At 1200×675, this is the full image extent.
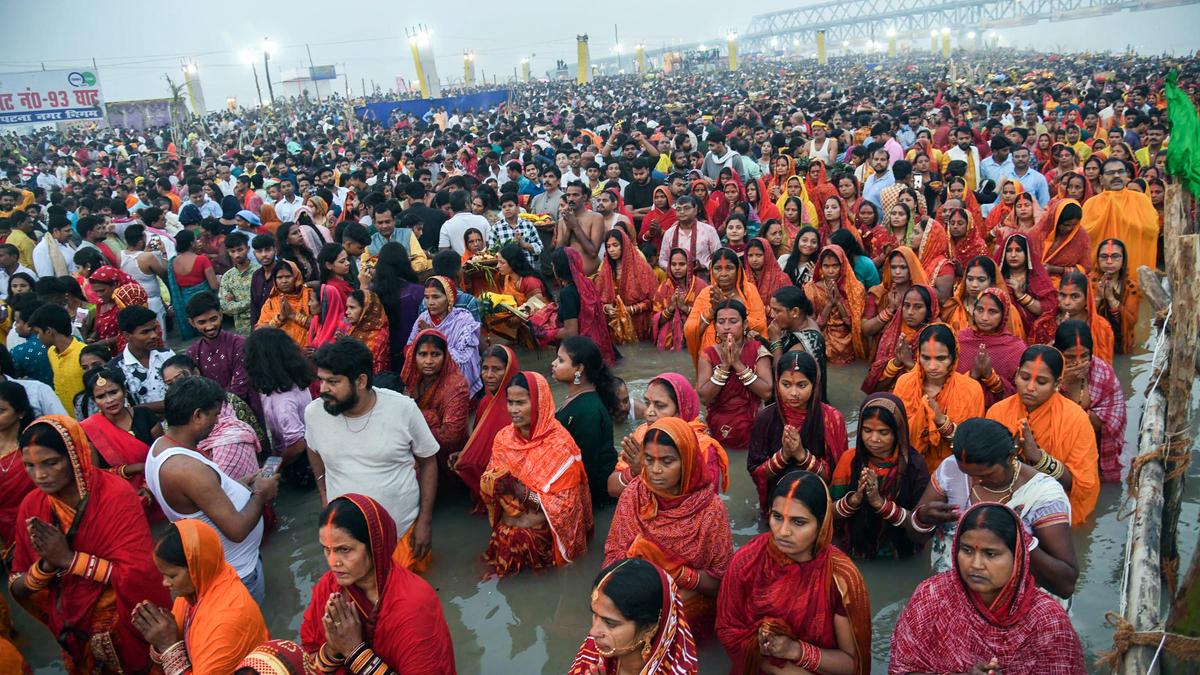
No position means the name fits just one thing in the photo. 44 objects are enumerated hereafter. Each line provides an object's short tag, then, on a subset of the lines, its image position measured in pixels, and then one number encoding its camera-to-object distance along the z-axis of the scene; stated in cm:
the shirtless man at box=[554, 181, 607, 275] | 723
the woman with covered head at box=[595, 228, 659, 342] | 703
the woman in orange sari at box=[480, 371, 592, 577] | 364
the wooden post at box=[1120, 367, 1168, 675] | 238
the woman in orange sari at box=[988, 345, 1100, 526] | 357
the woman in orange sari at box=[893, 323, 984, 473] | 393
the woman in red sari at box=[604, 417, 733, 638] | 291
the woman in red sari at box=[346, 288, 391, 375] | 530
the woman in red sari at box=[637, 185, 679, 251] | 831
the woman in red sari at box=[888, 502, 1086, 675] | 228
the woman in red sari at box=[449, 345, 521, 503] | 406
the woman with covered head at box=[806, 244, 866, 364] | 580
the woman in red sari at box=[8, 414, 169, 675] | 290
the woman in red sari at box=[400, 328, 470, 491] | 431
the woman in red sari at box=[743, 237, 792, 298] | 602
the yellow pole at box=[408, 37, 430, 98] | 3359
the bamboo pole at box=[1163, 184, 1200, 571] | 324
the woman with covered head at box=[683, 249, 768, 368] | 534
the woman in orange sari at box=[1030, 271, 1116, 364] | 493
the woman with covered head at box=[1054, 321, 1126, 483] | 402
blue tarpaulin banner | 2988
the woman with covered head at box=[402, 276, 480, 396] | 514
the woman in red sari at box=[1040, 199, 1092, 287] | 625
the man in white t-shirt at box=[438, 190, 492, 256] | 739
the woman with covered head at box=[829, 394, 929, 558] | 324
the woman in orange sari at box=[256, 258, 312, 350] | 565
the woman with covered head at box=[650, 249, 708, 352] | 661
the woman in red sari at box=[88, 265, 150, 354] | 548
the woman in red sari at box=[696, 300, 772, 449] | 440
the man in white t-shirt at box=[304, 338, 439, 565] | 345
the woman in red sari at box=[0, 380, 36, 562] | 346
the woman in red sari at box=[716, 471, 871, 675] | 254
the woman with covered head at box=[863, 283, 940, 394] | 432
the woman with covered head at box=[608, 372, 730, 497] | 350
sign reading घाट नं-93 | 2394
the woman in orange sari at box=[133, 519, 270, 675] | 246
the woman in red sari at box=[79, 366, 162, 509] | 386
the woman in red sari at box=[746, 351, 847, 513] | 361
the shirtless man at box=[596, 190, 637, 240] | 773
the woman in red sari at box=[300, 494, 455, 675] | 239
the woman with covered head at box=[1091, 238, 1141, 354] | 548
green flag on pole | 403
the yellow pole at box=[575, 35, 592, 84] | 3716
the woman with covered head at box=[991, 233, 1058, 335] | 533
